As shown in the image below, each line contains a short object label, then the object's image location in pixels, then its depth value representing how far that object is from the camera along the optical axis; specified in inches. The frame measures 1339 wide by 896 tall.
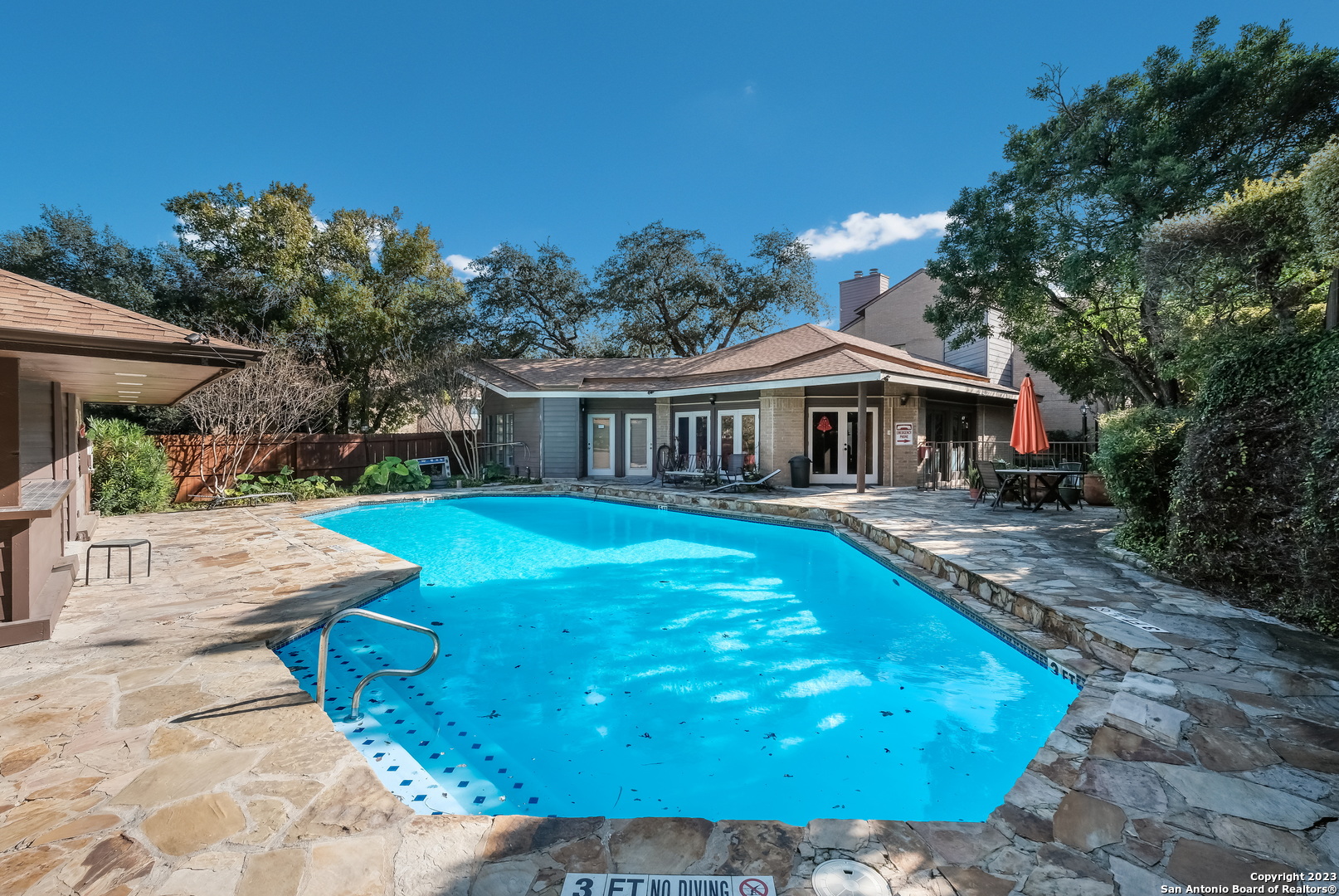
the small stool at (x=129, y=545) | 228.5
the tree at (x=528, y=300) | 860.0
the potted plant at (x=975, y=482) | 453.5
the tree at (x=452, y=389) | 660.1
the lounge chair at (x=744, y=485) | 551.2
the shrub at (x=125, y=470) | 445.4
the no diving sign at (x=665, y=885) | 72.9
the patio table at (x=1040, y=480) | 392.8
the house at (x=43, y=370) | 156.5
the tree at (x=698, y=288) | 841.5
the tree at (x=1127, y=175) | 356.8
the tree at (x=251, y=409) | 520.1
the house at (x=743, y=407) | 585.3
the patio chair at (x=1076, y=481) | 429.4
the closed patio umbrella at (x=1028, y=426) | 411.8
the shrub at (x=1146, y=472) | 249.4
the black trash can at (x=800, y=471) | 576.7
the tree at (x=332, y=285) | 665.0
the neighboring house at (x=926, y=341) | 767.7
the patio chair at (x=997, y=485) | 411.8
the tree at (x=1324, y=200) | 177.5
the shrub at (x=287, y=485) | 551.8
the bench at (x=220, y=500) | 504.1
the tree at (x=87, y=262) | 604.1
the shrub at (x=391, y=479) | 616.4
